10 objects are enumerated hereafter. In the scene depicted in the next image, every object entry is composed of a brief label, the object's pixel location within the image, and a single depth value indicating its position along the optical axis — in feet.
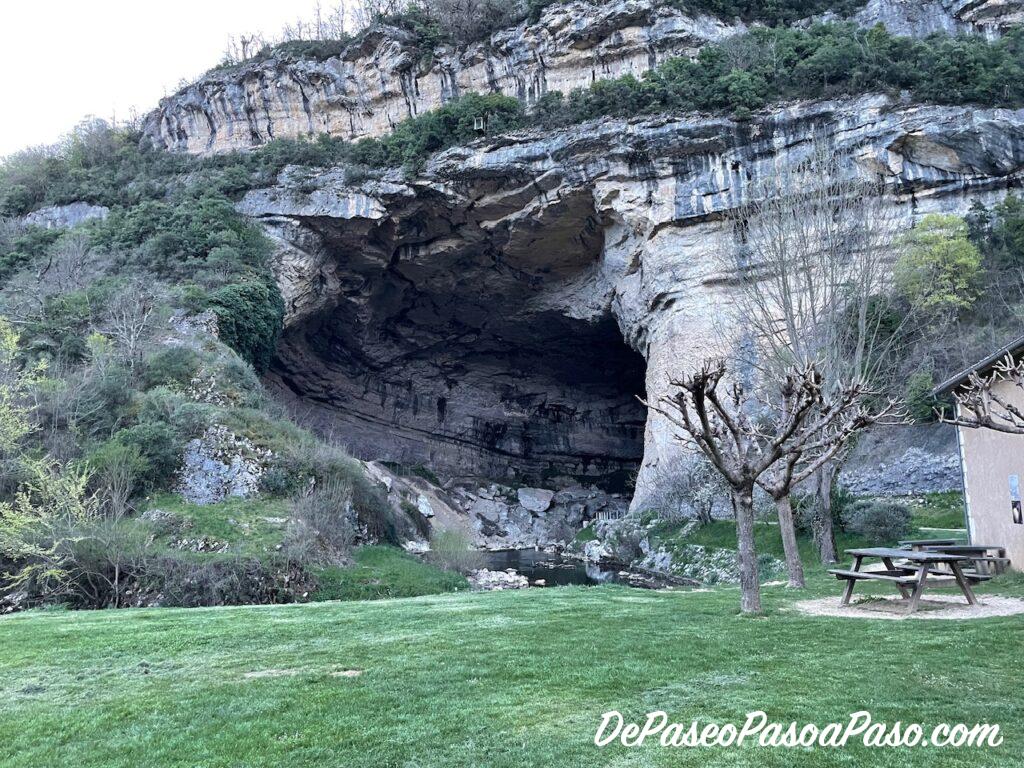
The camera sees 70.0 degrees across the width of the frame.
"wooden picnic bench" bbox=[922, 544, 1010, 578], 41.12
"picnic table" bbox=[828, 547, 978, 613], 31.60
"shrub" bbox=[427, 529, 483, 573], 83.51
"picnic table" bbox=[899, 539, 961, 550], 41.86
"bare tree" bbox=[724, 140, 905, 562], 60.64
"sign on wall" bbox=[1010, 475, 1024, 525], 42.78
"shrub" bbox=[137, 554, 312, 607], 56.80
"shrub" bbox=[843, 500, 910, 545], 65.87
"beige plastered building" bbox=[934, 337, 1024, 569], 43.04
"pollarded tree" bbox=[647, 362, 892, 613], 30.45
